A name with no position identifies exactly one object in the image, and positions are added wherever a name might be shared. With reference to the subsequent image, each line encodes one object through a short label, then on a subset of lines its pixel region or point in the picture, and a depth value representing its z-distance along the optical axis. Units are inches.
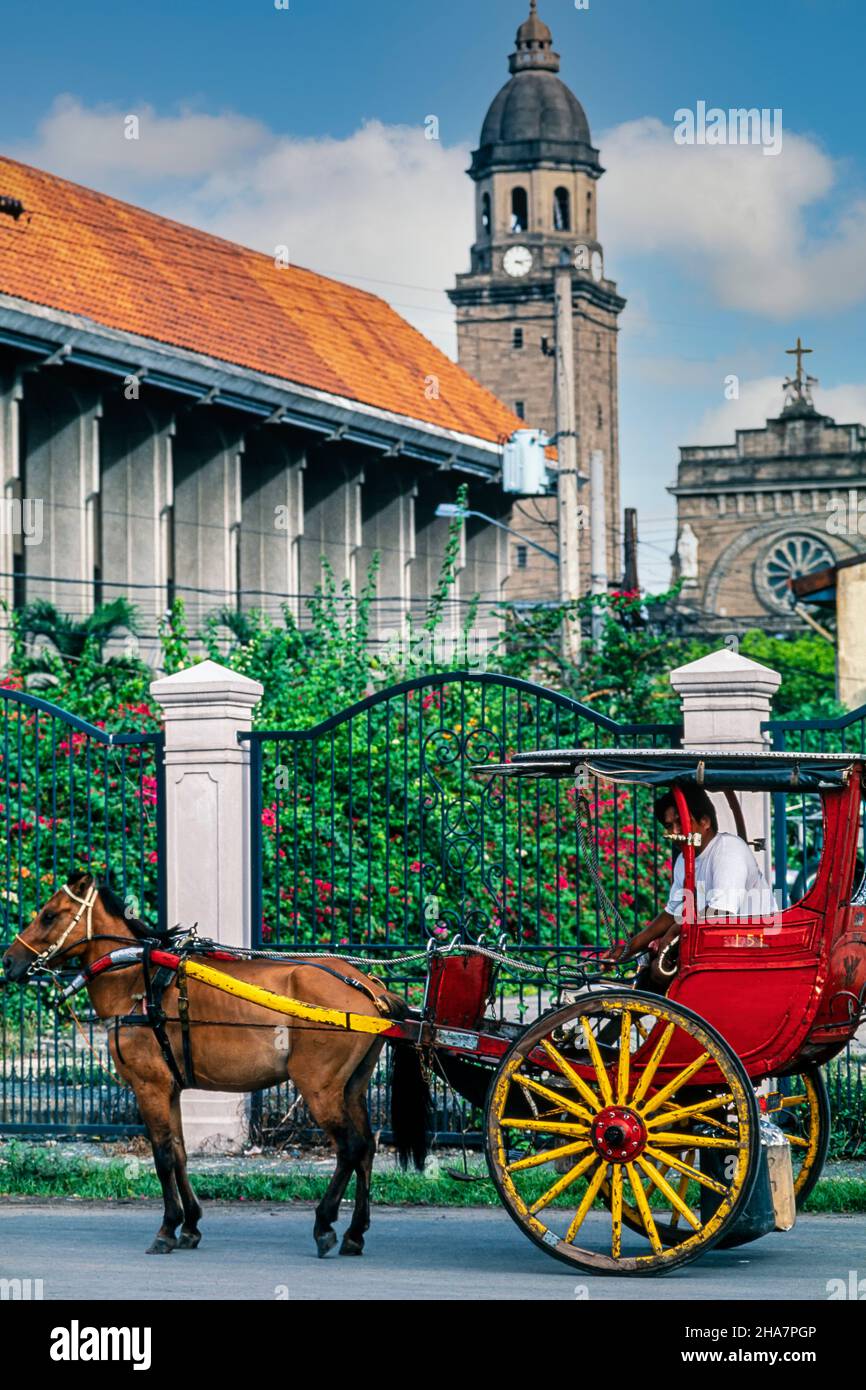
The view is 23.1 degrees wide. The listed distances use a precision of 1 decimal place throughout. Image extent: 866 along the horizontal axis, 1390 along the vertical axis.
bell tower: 3924.7
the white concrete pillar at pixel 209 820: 529.3
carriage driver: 365.1
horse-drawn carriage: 348.5
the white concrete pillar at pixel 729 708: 500.1
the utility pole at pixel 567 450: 1279.5
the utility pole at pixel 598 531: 1497.3
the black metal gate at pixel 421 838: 527.2
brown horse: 389.7
